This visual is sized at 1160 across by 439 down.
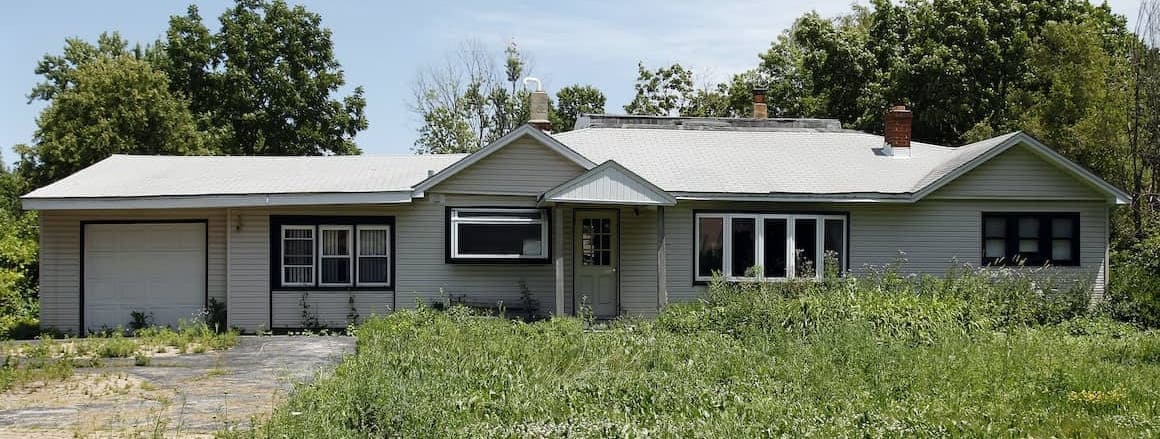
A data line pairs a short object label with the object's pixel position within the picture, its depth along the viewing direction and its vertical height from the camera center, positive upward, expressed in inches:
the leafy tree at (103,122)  1147.3 +103.0
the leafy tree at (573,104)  1681.8 +182.0
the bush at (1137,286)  529.0 -41.9
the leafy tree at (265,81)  1387.8 +182.7
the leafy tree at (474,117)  1704.0 +164.3
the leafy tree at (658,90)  1708.9 +209.9
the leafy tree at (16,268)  631.8 -38.9
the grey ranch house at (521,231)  674.8 -12.7
